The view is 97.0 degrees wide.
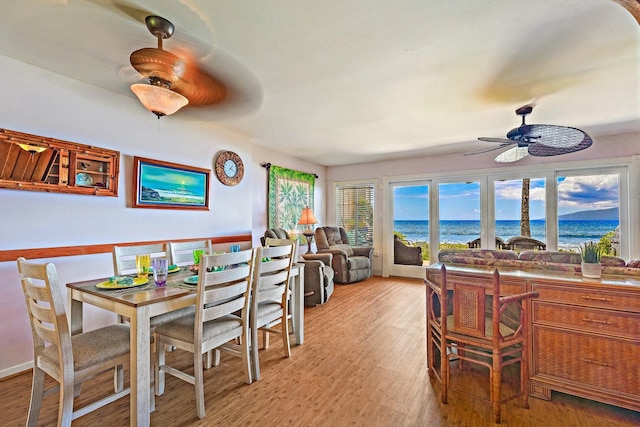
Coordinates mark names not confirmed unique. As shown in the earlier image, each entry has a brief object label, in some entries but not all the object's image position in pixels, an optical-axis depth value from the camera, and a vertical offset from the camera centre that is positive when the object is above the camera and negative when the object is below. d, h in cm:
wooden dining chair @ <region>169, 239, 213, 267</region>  266 -34
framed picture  305 +37
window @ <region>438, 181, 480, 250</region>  533 +7
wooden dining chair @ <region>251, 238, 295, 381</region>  213 -62
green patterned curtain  523 +43
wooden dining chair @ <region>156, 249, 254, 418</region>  174 -73
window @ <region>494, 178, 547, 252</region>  475 +11
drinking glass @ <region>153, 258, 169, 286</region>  188 -37
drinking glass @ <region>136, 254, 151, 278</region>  205 -35
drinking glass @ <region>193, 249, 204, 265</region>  248 -33
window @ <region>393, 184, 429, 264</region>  586 +5
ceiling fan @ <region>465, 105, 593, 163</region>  264 +79
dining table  152 -52
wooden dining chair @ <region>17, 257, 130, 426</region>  144 -74
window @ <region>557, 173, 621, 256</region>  432 +12
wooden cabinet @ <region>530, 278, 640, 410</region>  168 -78
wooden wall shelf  222 +45
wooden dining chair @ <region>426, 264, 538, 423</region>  171 -72
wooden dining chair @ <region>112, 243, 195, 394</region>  205 -40
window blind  643 +14
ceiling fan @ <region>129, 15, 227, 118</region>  186 +105
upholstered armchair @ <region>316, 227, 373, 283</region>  524 -74
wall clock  394 +71
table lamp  541 -6
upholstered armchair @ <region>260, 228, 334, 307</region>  391 -91
